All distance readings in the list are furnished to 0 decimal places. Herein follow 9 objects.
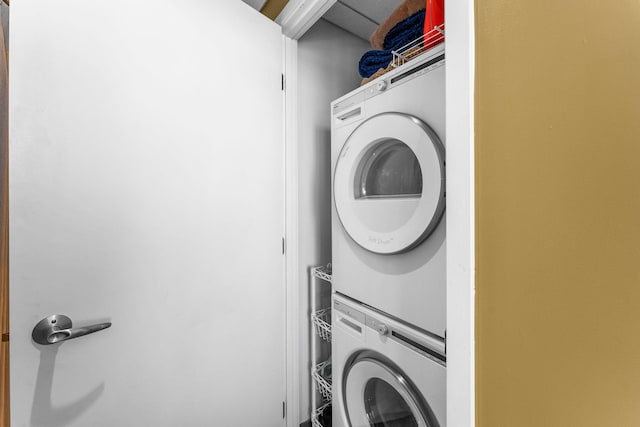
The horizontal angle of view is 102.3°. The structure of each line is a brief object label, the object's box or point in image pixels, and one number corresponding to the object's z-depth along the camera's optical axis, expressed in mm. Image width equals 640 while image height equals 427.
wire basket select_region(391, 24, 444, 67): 797
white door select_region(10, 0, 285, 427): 666
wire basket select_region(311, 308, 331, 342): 1369
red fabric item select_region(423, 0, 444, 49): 825
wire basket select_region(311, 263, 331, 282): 1352
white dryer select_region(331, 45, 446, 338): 766
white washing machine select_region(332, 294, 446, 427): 781
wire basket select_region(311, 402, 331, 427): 1368
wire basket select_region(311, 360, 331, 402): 1352
